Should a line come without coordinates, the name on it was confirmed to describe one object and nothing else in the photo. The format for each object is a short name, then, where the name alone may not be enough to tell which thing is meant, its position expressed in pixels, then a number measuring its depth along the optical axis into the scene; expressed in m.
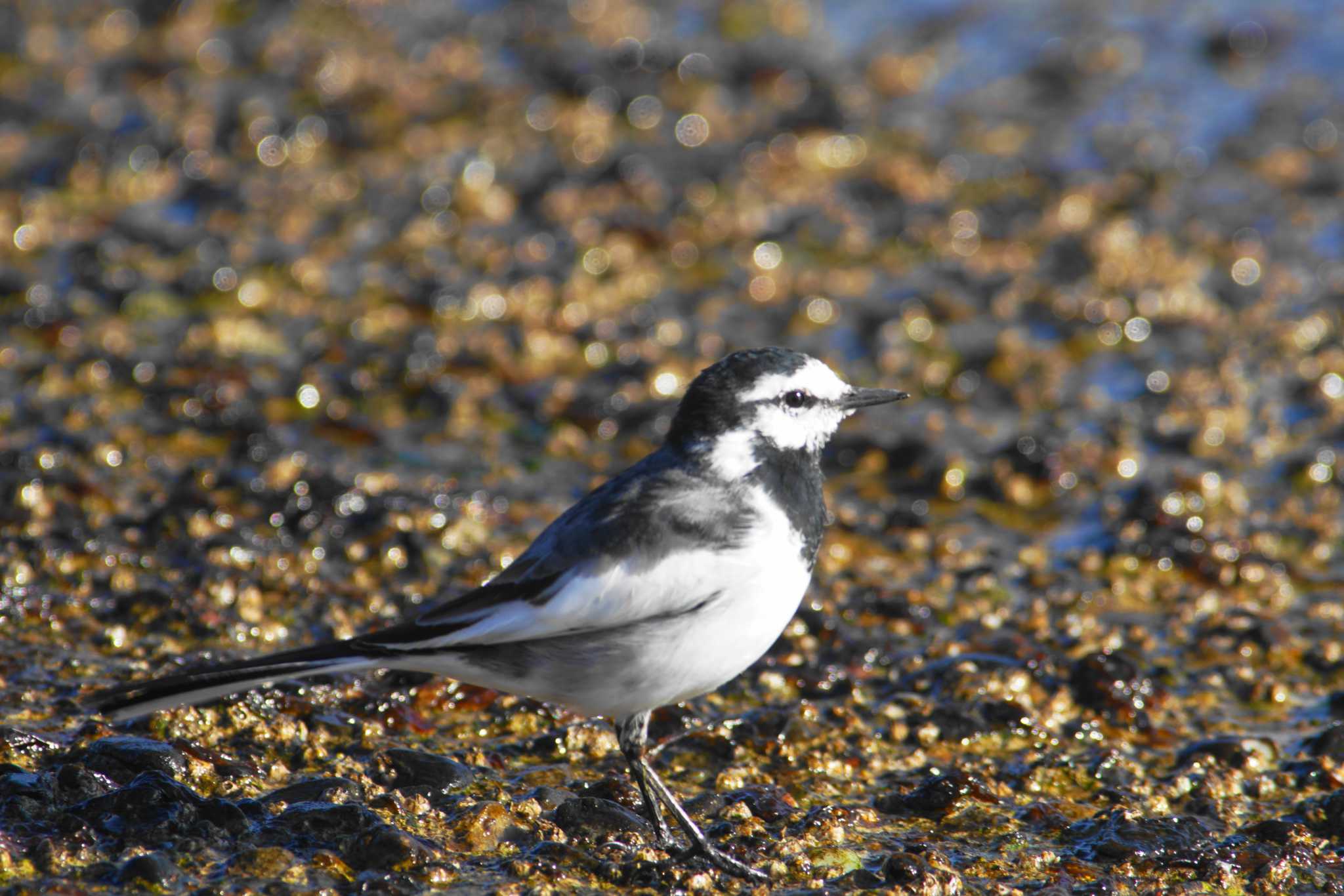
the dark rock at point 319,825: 9.47
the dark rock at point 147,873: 8.84
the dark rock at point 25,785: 9.62
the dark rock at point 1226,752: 11.19
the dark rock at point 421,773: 10.29
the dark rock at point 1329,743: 11.30
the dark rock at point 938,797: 10.57
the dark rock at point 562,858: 9.54
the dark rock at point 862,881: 9.55
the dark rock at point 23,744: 10.07
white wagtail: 9.69
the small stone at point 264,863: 9.09
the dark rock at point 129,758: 9.97
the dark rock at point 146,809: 9.38
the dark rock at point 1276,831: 10.19
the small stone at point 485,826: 9.68
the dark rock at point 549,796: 10.23
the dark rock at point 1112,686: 11.91
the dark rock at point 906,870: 9.48
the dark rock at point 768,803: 10.41
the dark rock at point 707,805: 10.47
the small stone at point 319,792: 9.91
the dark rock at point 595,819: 10.03
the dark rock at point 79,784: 9.69
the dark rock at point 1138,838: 9.98
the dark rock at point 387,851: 9.25
